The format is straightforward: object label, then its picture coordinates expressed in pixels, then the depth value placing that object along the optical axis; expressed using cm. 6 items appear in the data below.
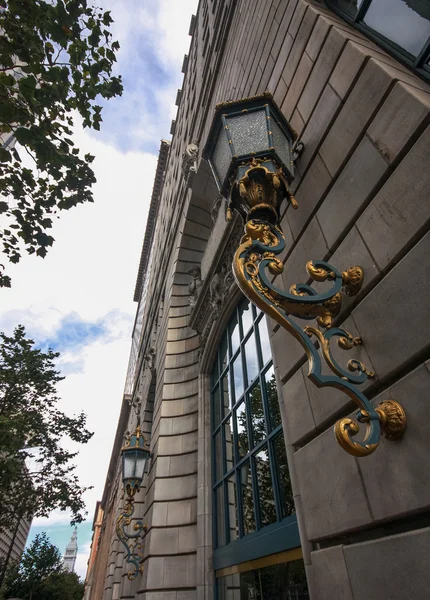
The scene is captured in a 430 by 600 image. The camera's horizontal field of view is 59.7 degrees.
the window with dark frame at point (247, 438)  544
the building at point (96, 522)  6623
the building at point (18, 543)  6949
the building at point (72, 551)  16675
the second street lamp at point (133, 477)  893
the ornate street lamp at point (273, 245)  219
